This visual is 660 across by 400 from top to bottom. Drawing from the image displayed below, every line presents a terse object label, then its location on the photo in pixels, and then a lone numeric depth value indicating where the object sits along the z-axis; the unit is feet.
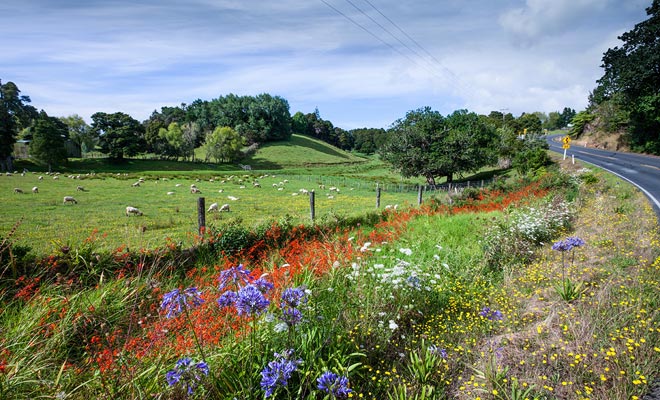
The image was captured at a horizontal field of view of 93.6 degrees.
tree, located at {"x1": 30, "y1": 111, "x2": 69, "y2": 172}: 146.41
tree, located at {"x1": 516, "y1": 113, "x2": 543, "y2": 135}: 252.42
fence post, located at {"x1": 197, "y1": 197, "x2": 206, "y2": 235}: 31.81
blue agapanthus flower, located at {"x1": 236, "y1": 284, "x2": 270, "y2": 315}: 8.04
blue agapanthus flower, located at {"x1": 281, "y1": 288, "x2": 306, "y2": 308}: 9.20
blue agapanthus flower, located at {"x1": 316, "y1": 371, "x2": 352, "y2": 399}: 7.69
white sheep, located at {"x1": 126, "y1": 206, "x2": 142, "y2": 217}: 56.66
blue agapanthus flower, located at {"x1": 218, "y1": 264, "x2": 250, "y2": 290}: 8.87
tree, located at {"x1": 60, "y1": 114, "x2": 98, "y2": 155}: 227.40
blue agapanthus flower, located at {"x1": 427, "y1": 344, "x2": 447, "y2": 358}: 12.37
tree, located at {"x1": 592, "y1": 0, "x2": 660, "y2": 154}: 97.96
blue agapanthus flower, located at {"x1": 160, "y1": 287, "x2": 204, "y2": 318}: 8.41
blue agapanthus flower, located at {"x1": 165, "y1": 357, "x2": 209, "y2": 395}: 7.79
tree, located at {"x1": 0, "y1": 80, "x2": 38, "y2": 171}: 139.14
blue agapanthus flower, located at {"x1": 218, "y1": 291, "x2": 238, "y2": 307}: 8.50
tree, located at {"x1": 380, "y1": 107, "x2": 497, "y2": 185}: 116.37
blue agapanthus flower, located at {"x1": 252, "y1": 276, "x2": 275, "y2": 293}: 8.79
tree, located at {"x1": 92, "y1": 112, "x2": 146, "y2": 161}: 188.24
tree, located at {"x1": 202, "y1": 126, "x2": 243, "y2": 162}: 227.81
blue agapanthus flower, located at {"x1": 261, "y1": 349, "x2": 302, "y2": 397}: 7.45
